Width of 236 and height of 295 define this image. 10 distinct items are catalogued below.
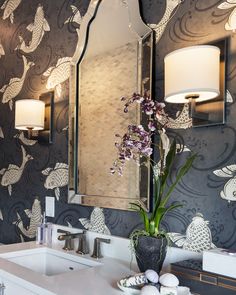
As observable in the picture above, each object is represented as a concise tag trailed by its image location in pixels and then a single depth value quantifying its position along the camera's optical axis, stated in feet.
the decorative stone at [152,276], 3.94
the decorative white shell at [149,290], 3.63
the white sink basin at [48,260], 5.69
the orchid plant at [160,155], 4.47
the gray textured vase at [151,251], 4.37
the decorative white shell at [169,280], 3.78
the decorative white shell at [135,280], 4.00
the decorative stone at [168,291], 3.71
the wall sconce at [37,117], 7.01
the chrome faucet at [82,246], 5.93
